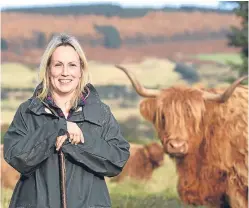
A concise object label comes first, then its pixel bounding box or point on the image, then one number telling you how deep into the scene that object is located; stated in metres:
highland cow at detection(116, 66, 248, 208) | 9.98
